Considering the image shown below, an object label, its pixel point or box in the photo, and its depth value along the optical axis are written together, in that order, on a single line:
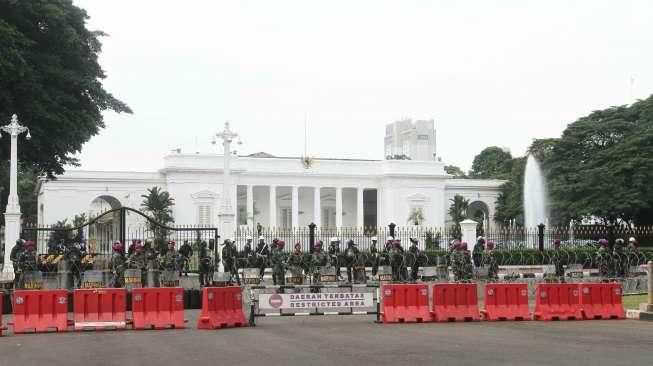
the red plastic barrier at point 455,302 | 18.86
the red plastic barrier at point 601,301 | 19.45
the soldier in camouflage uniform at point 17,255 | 23.64
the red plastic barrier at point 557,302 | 19.16
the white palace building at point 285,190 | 75.38
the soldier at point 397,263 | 27.52
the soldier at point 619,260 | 29.14
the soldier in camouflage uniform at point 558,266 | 29.78
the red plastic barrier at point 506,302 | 19.08
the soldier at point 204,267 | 25.94
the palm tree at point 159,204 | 68.12
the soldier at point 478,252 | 29.02
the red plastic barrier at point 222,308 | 17.45
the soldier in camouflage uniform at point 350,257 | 28.91
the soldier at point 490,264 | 28.95
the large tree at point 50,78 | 35.06
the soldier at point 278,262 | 26.56
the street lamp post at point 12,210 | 30.06
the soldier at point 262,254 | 29.12
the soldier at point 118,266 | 23.45
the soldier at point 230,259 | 28.53
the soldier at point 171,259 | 25.64
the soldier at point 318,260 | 27.98
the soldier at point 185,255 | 26.67
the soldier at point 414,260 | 28.30
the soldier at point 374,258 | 28.40
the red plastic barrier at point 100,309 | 17.64
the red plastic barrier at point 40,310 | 17.33
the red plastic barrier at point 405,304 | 18.72
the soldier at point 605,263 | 29.16
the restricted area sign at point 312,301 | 18.50
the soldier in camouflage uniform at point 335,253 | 29.16
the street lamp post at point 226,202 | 34.28
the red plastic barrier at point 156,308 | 17.83
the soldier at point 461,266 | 26.52
